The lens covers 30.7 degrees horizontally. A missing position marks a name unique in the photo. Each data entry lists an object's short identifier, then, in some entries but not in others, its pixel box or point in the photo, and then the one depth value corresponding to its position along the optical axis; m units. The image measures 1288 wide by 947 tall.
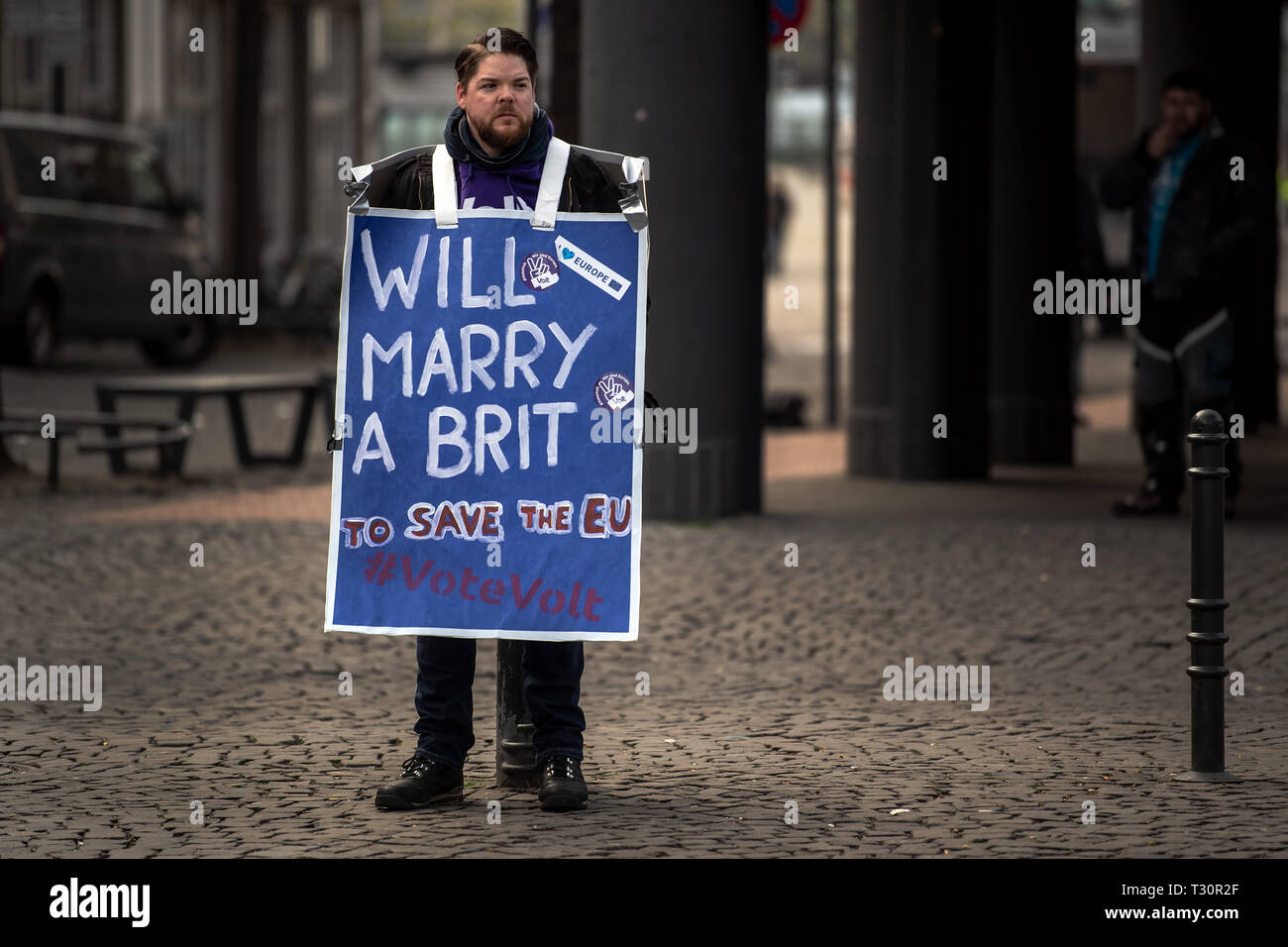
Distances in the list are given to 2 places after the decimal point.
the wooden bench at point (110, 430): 12.23
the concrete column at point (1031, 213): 13.99
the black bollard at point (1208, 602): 5.89
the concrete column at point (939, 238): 12.67
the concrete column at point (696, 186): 10.86
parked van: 19.31
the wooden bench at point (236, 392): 13.31
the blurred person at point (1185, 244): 10.44
